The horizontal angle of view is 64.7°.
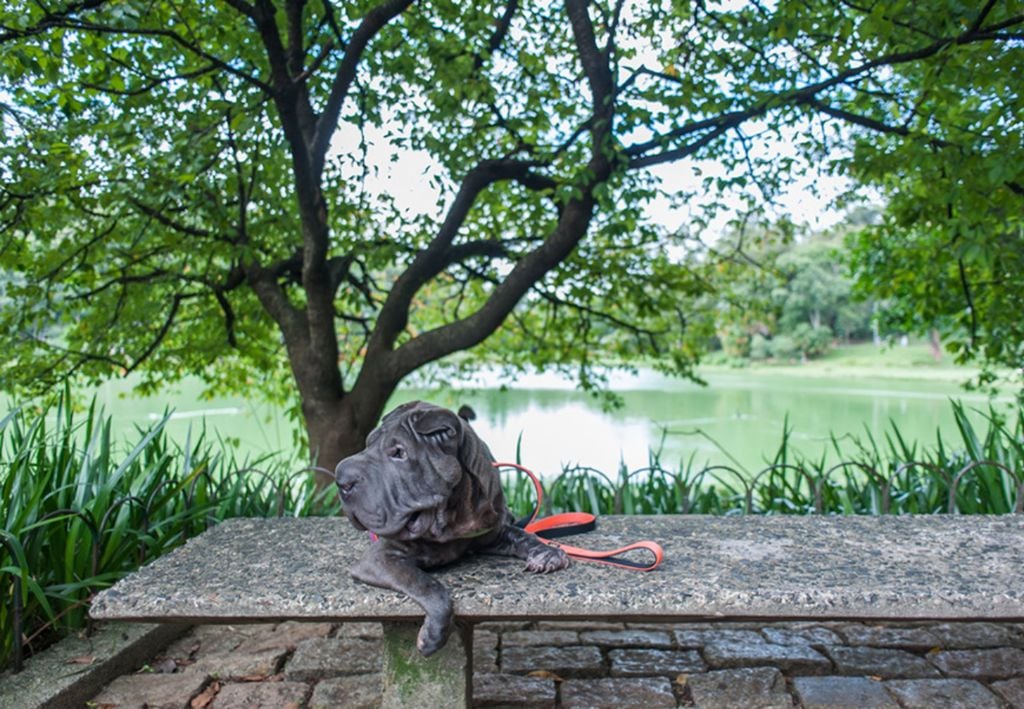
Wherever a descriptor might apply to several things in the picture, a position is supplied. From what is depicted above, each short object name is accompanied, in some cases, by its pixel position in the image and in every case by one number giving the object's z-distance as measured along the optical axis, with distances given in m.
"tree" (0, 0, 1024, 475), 4.30
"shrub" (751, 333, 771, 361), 32.59
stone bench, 2.02
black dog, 1.97
